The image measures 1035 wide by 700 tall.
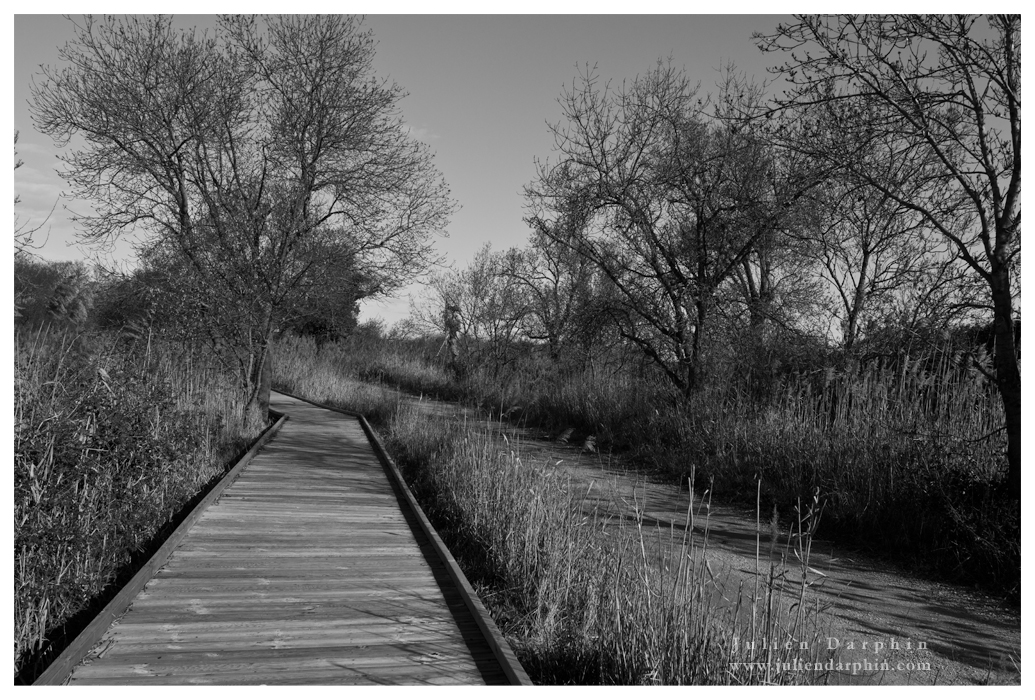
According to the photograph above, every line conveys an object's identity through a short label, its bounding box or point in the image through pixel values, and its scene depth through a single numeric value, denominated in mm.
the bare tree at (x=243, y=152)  12547
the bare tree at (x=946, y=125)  5660
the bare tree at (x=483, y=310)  24547
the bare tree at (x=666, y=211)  11336
